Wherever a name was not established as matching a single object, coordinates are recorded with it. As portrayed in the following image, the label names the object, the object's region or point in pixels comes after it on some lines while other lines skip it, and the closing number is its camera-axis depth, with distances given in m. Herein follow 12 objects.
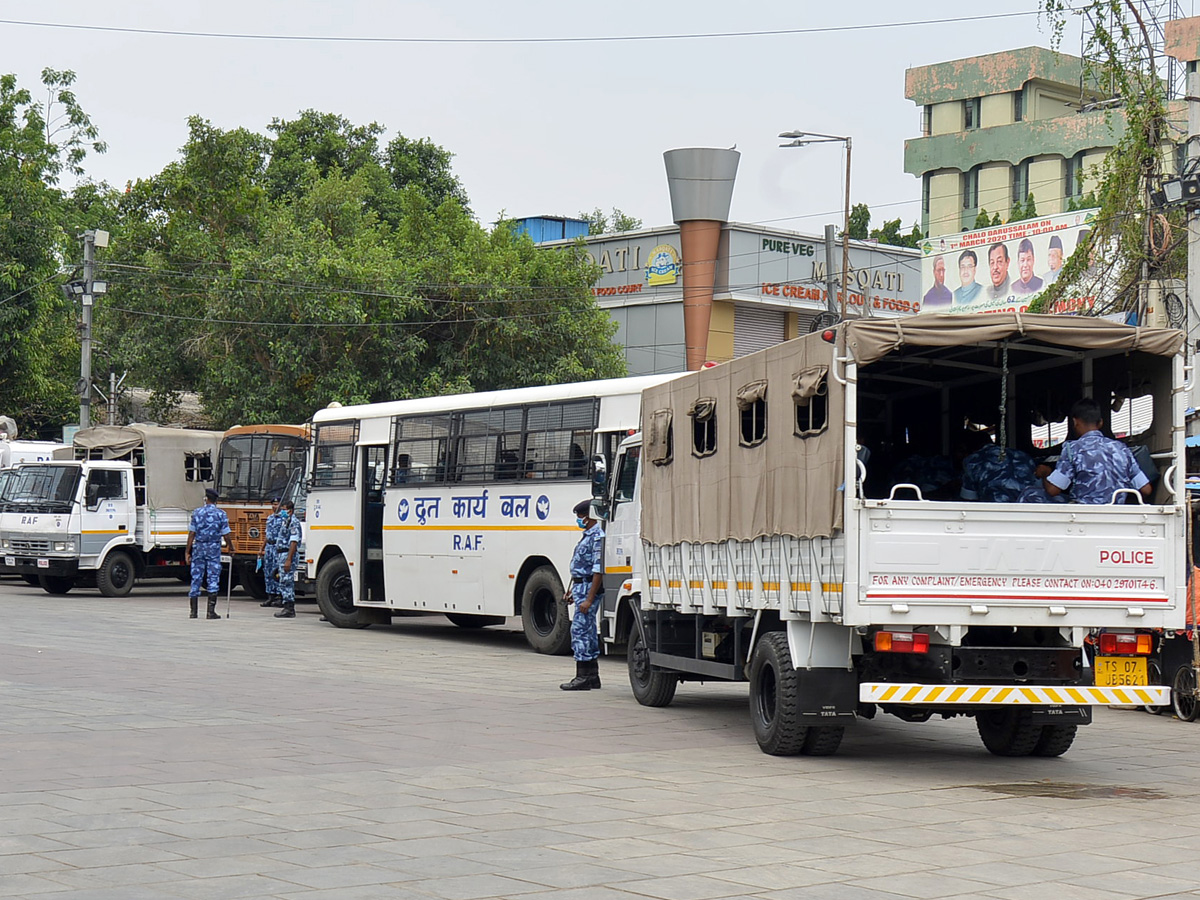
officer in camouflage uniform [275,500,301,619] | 25.88
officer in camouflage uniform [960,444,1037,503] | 11.25
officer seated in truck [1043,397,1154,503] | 10.46
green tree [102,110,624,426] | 34.78
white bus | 18.98
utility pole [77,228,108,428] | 36.72
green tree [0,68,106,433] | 41.91
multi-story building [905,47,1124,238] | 69.25
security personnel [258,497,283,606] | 27.47
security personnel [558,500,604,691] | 14.81
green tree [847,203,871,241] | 70.31
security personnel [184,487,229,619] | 24.02
